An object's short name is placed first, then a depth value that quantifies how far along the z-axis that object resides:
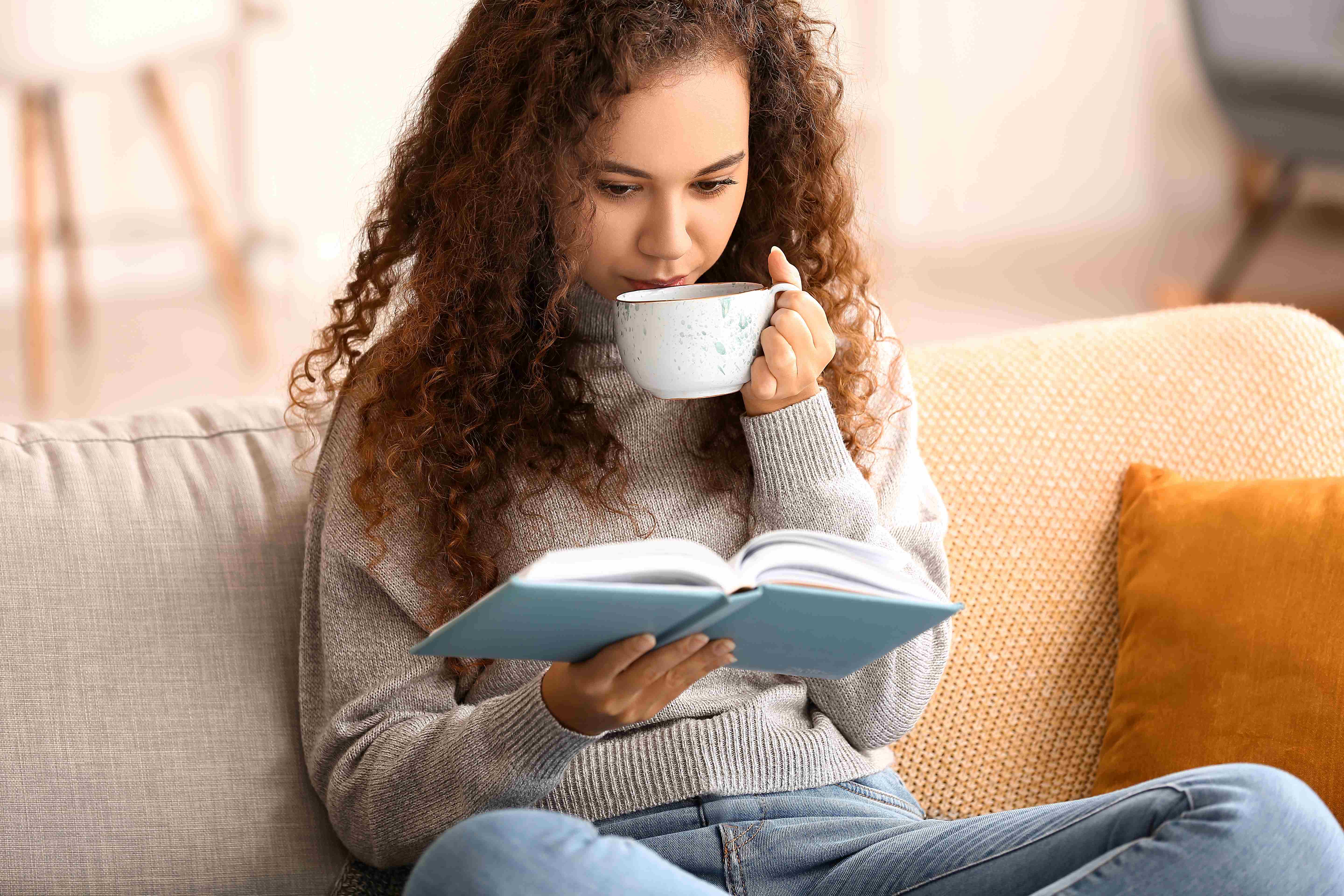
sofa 2.94
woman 2.85
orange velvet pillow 2.91
